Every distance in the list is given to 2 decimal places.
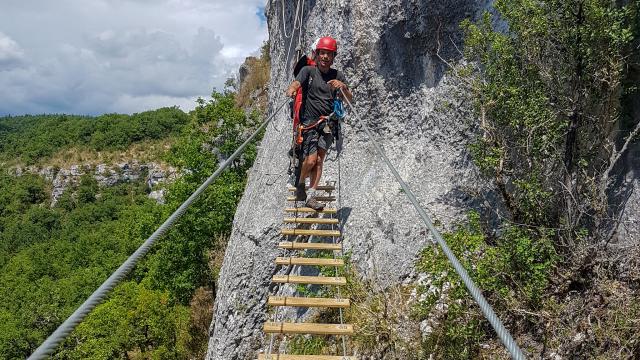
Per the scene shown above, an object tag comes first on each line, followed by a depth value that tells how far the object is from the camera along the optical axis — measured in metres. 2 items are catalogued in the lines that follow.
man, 6.79
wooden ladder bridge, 4.50
